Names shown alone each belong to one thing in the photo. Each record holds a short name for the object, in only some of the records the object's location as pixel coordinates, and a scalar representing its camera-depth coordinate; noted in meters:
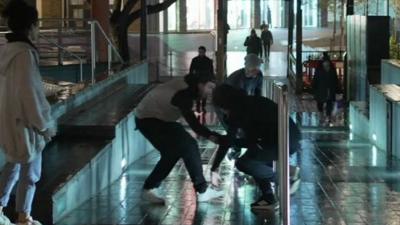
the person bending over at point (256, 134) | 7.82
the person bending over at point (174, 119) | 7.94
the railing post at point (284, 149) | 6.98
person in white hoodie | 6.41
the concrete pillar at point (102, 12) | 24.39
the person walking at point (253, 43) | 32.34
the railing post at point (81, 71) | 15.38
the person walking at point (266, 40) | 37.19
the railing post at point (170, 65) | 29.20
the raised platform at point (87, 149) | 7.53
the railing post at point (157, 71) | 26.83
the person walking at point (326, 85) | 19.17
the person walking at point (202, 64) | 17.12
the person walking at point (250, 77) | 9.38
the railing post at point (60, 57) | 18.83
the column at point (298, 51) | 26.25
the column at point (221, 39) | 25.81
